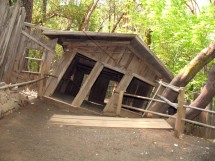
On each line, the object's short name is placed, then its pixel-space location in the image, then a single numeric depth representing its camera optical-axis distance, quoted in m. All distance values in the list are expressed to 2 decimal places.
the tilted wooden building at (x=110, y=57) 7.85
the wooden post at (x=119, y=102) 7.78
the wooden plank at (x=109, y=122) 5.82
